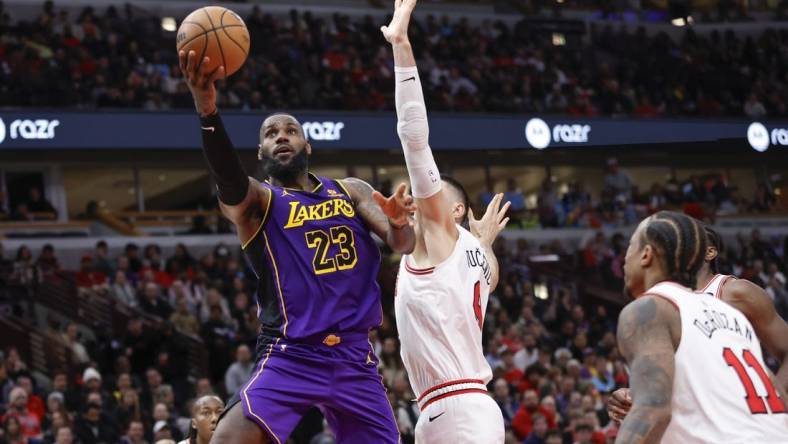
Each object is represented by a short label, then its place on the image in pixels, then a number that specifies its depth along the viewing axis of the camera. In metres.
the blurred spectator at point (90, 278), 18.61
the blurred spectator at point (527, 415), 15.40
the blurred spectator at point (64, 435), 12.45
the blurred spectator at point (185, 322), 17.03
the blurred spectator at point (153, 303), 17.41
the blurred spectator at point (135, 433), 13.16
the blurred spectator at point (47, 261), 19.19
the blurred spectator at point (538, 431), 14.69
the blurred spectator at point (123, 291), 17.92
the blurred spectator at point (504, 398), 15.92
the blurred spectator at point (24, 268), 18.77
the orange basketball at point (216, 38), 5.82
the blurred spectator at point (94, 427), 13.45
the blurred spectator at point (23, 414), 13.23
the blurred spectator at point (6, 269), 18.69
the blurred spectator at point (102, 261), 19.38
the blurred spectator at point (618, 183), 27.20
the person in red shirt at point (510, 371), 17.09
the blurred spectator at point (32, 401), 13.85
